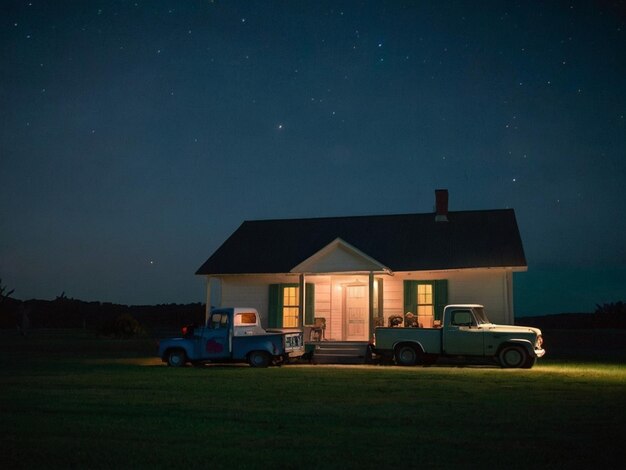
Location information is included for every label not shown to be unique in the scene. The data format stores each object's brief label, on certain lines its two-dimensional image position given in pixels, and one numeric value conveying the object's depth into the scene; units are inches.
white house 1003.3
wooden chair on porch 1013.8
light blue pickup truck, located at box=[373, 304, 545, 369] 808.9
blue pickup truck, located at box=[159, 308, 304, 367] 836.6
